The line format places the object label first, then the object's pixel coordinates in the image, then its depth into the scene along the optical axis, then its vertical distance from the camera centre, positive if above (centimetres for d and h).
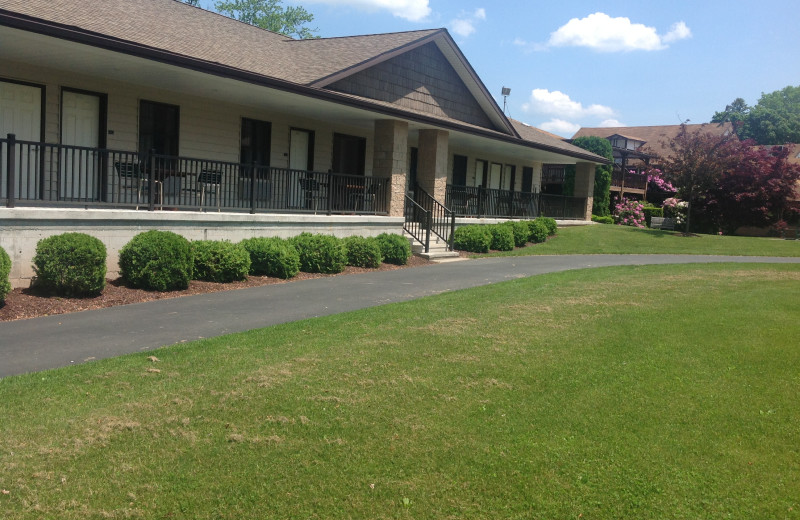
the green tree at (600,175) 3528 +225
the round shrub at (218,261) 1160 -125
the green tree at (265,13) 4881 +1406
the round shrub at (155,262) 1057 -122
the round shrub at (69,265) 954 -123
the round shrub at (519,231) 2130 -69
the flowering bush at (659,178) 2772 +193
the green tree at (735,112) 6663 +1325
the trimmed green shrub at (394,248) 1560 -110
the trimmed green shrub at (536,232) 2248 -70
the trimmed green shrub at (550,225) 2341 -46
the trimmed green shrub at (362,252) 1476 -118
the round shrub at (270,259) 1259 -124
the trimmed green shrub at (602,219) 3472 -19
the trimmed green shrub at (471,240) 1916 -95
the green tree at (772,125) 6391 +1024
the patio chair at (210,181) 1318 +24
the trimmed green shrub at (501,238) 2016 -89
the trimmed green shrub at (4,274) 880 -131
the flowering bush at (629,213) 3572 +23
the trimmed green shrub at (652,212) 3844 +43
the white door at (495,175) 2836 +152
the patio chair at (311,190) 1564 +22
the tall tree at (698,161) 2586 +248
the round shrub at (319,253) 1351 -115
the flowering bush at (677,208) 3069 +60
